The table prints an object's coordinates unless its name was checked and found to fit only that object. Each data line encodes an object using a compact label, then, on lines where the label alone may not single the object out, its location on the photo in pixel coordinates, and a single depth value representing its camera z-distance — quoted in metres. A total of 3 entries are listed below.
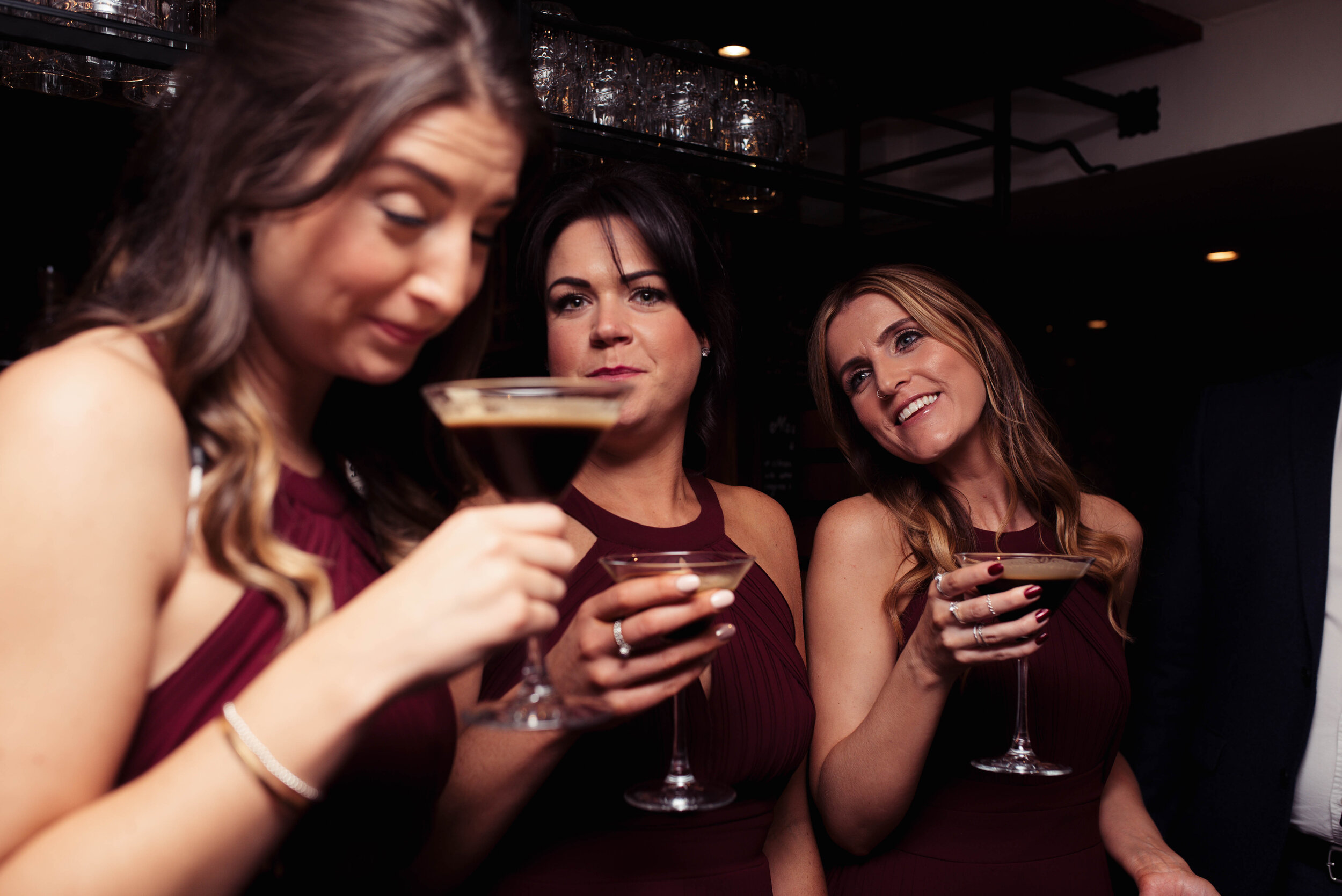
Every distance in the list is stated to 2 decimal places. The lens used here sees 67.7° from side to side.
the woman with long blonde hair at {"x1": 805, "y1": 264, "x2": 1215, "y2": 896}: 2.04
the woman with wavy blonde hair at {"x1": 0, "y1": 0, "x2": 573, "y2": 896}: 0.84
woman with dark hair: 1.68
